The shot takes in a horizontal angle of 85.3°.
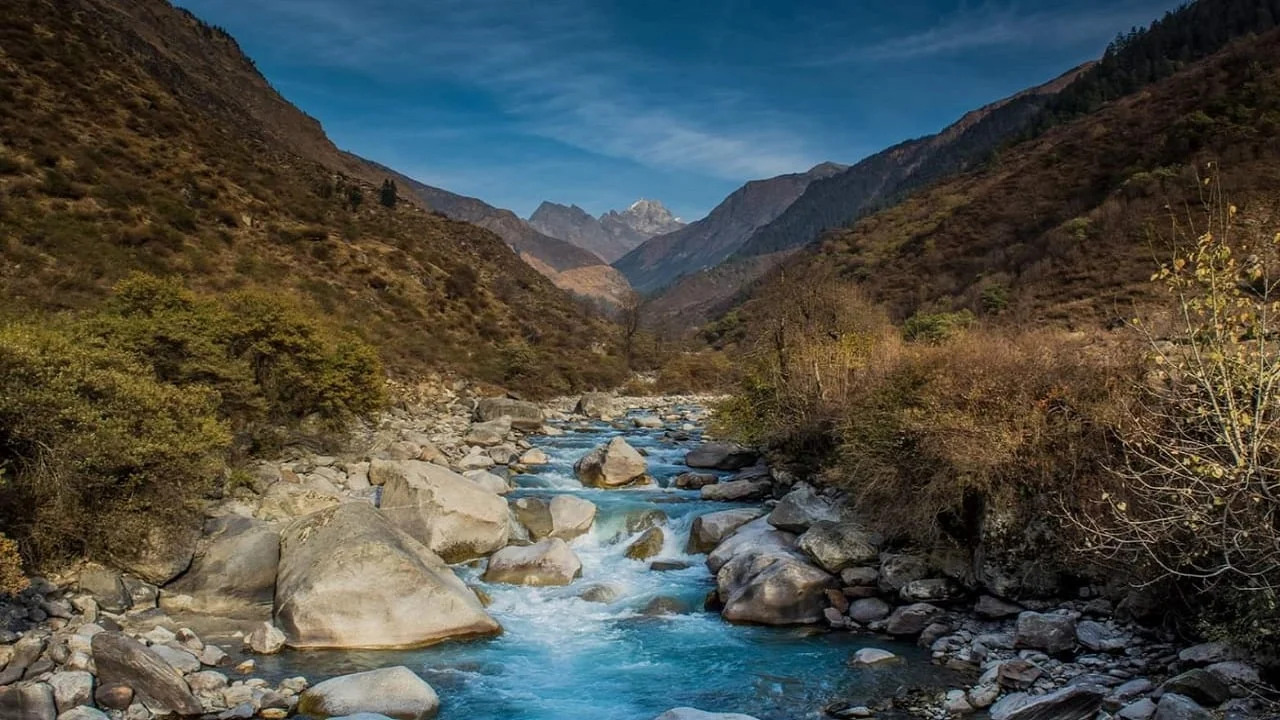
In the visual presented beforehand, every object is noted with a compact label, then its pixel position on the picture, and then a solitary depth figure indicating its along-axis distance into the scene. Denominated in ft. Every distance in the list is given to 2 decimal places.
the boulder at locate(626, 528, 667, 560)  49.65
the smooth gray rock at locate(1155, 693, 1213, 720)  22.29
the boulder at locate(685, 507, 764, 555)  49.42
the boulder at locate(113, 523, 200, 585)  36.09
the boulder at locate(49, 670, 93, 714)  25.07
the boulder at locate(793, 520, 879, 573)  40.98
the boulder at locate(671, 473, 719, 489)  65.87
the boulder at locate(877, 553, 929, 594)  38.73
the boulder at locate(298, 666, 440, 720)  27.27
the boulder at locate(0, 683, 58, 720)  23.70
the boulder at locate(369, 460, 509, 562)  46.57
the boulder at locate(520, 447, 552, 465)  73.97
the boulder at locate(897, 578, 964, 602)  37.42
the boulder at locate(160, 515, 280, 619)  36.24
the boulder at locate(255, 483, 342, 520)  46.57
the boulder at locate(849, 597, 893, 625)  37.32
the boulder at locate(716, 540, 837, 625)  38.29
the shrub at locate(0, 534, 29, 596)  26.21
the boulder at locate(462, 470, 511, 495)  60.02
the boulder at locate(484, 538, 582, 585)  44.21
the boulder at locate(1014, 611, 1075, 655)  30.68
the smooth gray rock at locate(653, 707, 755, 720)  25.67
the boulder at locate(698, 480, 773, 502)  60.64
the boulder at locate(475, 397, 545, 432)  95.81
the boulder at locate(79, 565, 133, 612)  33.09
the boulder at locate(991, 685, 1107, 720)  24.97
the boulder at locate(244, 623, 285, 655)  32.40
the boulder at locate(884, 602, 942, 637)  35.53
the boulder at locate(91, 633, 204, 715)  26.48
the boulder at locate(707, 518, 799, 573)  43.93
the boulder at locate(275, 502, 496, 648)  33.94
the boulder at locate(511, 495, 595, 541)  52.49
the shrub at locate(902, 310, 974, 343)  110.11
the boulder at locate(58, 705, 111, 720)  24.10
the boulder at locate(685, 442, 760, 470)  74.49
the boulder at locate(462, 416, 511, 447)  79.41
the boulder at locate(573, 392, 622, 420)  118.32
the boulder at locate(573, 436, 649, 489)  66.49
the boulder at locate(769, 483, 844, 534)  46.24
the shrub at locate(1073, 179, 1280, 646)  17.62
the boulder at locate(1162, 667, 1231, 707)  23.58
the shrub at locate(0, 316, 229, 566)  32.22
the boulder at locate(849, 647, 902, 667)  32.53
